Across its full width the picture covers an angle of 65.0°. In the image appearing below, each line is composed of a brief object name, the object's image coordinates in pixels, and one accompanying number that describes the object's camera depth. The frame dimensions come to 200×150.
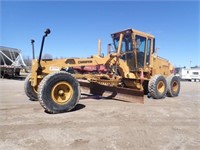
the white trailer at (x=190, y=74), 24.59
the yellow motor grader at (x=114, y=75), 4.20
